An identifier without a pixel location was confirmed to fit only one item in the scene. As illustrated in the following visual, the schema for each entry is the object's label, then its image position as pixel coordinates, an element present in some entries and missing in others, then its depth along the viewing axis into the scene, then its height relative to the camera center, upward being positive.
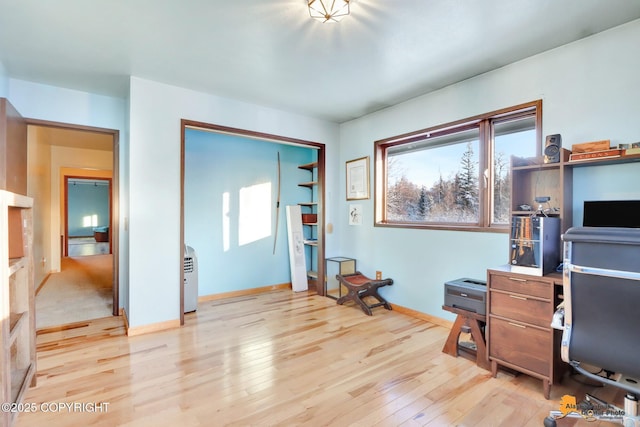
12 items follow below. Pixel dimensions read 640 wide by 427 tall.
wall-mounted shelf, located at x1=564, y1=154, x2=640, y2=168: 1.86 +0.35
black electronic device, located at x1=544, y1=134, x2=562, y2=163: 2.12 +0.46
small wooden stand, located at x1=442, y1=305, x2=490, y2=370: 2.33 -0.97
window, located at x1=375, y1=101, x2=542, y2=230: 2.77 +0.49
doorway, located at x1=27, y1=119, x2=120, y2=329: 3.55 -0.09
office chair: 1.34 -0.44
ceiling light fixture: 1.83 +1.29
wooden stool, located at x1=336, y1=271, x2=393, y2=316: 3.66 -0.95
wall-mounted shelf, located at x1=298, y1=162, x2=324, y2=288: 4.79 -0.17
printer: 2.38 -0.67
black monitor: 1.84 +0.00
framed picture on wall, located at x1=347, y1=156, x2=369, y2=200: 4.09 +0.50
